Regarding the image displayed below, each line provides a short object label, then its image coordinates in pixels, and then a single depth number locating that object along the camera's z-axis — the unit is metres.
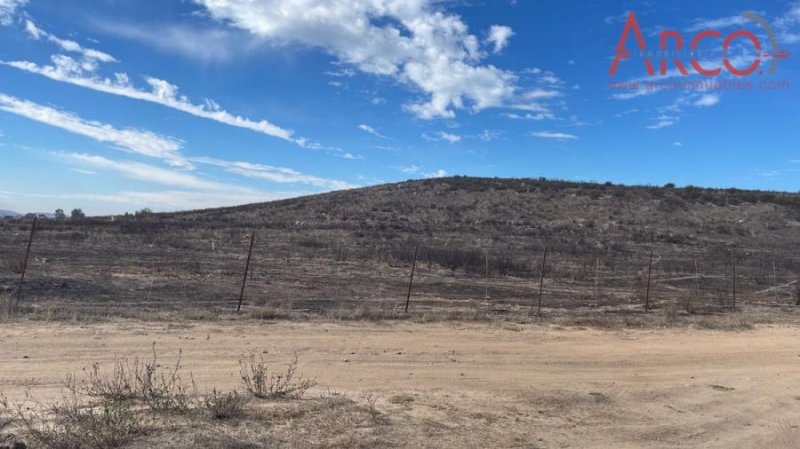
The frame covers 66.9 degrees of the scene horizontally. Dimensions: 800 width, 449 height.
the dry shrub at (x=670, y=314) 18.30
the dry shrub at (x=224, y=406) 6.58
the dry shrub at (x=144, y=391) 6.73
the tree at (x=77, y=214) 67.22
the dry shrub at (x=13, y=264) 23.56
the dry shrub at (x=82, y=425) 5.41
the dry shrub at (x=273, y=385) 7.73
